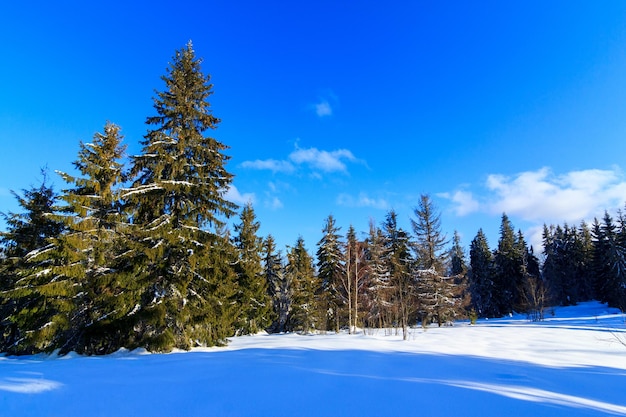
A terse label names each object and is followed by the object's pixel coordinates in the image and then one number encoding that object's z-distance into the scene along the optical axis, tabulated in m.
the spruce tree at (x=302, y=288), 27.47
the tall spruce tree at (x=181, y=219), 11.28
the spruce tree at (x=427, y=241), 26.80
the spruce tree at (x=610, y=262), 36.28
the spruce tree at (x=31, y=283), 11.27
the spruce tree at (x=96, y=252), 11.10
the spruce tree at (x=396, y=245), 30.11
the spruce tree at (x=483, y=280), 45.15
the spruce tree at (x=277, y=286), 29.70
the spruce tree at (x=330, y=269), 27.47
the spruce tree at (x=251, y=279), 21.70
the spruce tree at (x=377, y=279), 24.41
